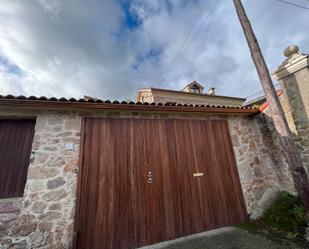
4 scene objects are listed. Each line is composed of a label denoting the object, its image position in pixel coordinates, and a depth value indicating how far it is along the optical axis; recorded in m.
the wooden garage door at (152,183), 2.78
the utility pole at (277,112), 3.00
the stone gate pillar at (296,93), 3.53
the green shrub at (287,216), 2.96
